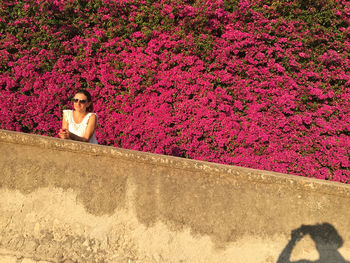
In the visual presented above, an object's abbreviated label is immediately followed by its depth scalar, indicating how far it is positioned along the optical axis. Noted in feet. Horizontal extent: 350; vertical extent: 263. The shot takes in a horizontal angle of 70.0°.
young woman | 9.20
